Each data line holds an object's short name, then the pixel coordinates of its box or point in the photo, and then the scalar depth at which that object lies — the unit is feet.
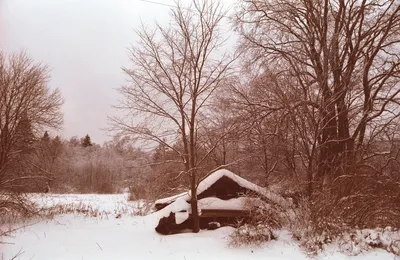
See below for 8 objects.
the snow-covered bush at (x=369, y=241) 27.86
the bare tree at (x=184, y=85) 37.58
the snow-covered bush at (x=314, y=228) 29.09
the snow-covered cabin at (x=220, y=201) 35.94
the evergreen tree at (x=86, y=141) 253.32
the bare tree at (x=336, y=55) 42.50
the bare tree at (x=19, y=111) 47.19
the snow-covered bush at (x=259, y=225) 30.99
